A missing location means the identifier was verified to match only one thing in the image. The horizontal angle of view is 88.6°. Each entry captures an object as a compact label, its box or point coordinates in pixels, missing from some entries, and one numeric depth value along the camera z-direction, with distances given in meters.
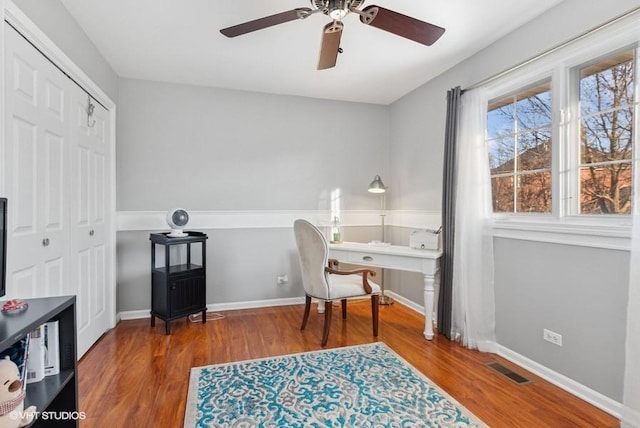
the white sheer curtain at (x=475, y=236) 2.65
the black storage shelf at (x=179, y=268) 3.12
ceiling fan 1.75
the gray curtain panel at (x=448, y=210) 2.91
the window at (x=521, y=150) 2.38
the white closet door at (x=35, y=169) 1.69
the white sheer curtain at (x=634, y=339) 1.64
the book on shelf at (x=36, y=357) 1.32
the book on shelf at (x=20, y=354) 1.20
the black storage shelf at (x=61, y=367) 1.22
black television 1.26
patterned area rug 1.79
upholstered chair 2.75
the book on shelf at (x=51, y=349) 1.37
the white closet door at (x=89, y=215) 2.45
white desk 2.89
